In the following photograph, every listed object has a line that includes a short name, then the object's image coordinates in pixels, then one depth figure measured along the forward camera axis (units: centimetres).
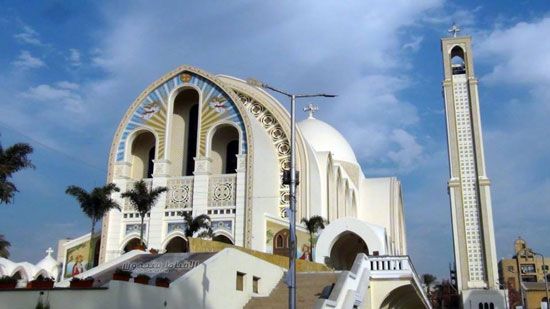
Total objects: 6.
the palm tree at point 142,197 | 2789
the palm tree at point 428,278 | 6144
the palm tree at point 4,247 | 2825
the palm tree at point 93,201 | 2798
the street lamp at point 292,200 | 1192
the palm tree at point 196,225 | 2930
